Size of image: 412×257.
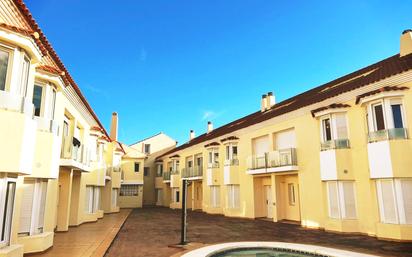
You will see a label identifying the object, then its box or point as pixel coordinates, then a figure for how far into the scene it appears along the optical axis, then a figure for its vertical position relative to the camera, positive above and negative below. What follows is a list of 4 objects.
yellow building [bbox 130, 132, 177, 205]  44.72 +3.16
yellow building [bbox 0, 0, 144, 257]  8.05 +1.76
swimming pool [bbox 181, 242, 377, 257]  9.56 -2.16
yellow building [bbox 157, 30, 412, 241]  13.27 +1.60
